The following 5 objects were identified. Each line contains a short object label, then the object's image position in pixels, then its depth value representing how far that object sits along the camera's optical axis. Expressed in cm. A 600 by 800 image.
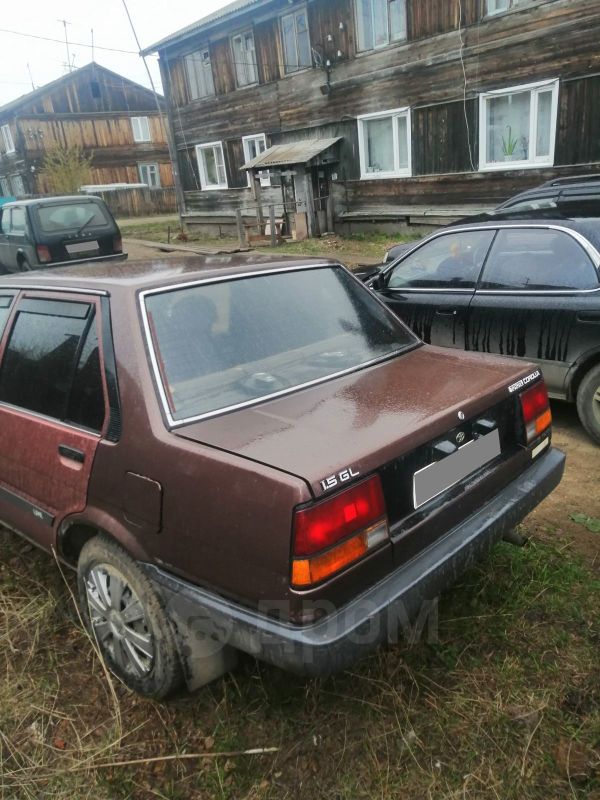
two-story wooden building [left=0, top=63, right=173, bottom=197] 3362
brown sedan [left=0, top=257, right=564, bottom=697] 186
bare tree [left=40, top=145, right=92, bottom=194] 2959
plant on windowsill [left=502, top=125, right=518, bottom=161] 1242
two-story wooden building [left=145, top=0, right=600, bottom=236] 1144
